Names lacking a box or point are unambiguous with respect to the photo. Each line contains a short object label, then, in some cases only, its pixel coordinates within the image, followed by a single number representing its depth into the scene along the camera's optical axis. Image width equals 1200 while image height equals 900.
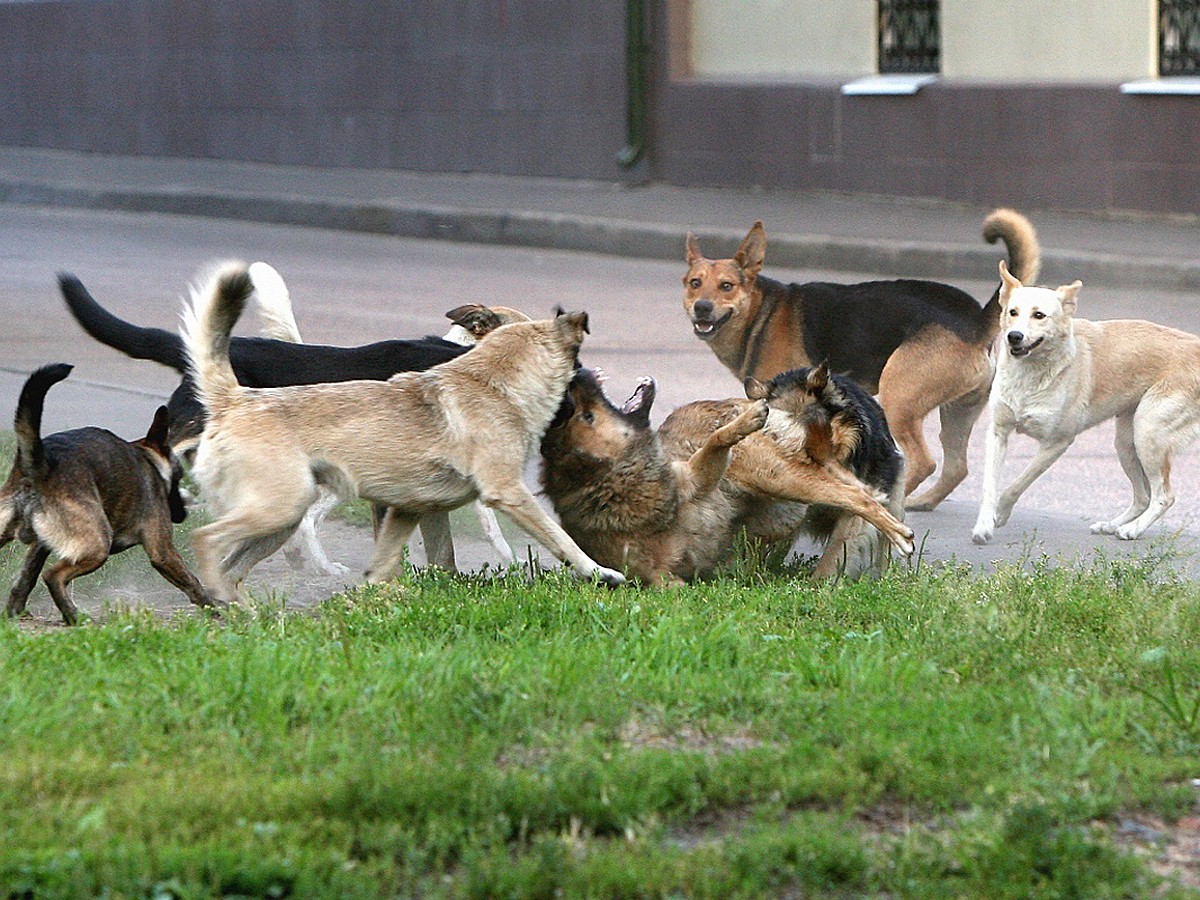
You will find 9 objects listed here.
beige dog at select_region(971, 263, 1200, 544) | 14.71
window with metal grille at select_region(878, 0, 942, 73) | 33.31
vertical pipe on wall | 36.00
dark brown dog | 11.20
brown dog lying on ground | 12.22
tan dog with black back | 16.05
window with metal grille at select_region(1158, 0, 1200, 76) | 30.11
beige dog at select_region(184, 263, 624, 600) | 10.98
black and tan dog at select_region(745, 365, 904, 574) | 12.49
